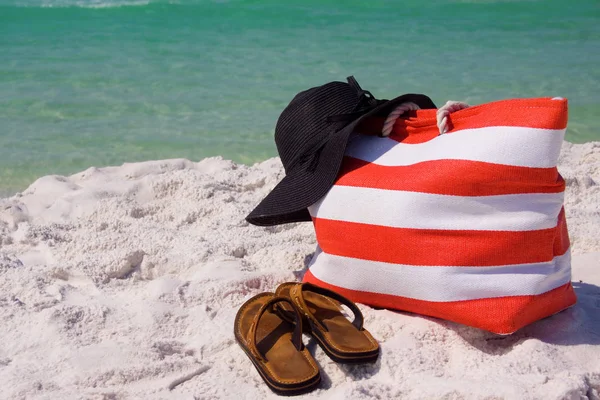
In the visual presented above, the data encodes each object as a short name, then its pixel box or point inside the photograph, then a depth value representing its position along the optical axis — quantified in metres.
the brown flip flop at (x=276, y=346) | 1.73
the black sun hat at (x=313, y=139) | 2.13
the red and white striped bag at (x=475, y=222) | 1.81
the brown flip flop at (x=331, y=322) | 1.82
